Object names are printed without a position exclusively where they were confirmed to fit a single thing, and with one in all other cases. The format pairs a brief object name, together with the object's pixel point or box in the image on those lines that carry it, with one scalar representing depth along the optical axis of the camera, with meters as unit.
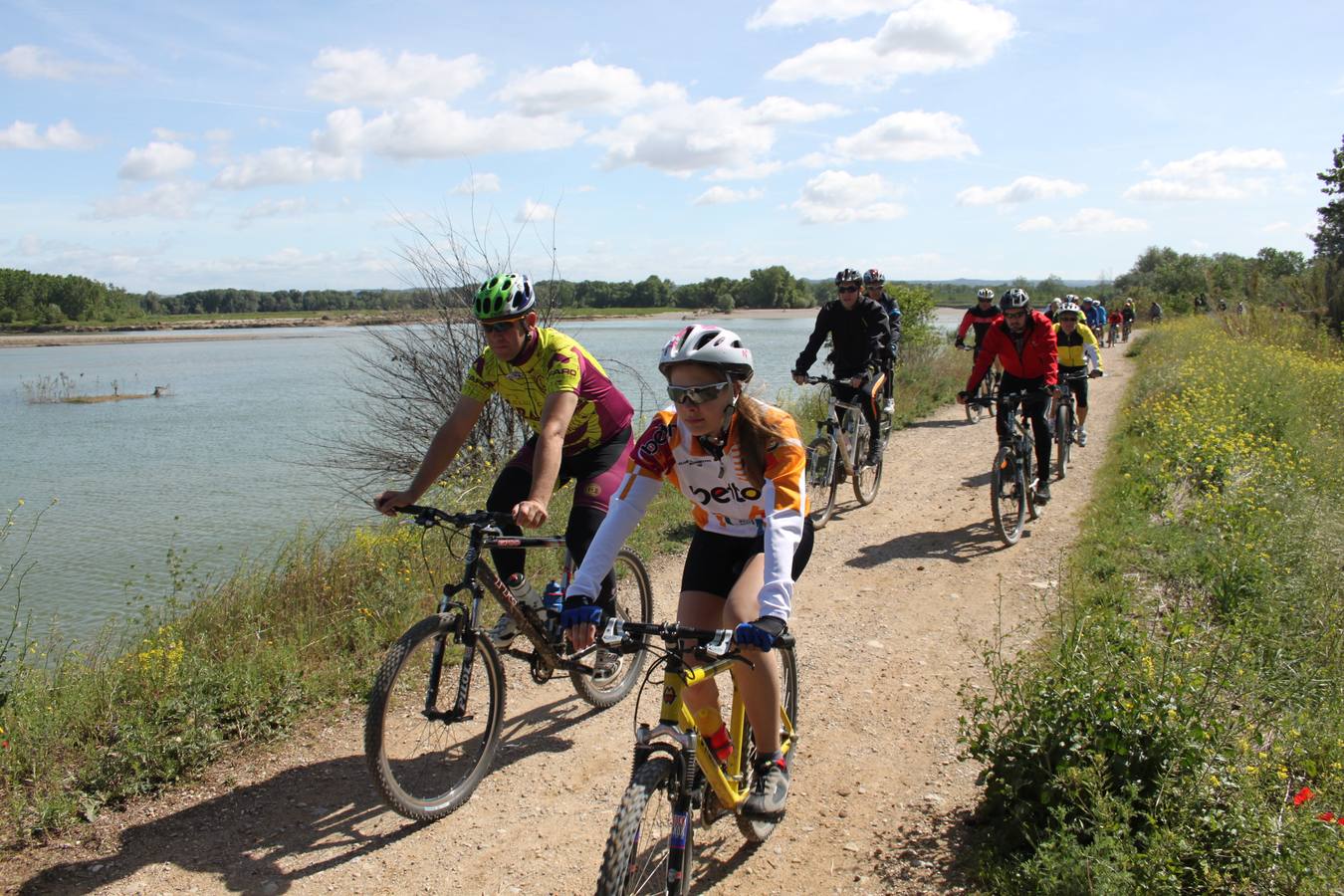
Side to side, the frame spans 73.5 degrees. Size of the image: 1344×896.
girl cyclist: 3.27
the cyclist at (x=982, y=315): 15.57
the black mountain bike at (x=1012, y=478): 8.45
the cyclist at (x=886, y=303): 11.40
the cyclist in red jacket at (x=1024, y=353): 8.90
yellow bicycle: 2.76
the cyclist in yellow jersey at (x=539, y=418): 4.48
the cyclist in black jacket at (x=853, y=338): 9.52
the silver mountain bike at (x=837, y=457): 9.24
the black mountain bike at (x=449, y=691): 3.93
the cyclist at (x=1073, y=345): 12.25
